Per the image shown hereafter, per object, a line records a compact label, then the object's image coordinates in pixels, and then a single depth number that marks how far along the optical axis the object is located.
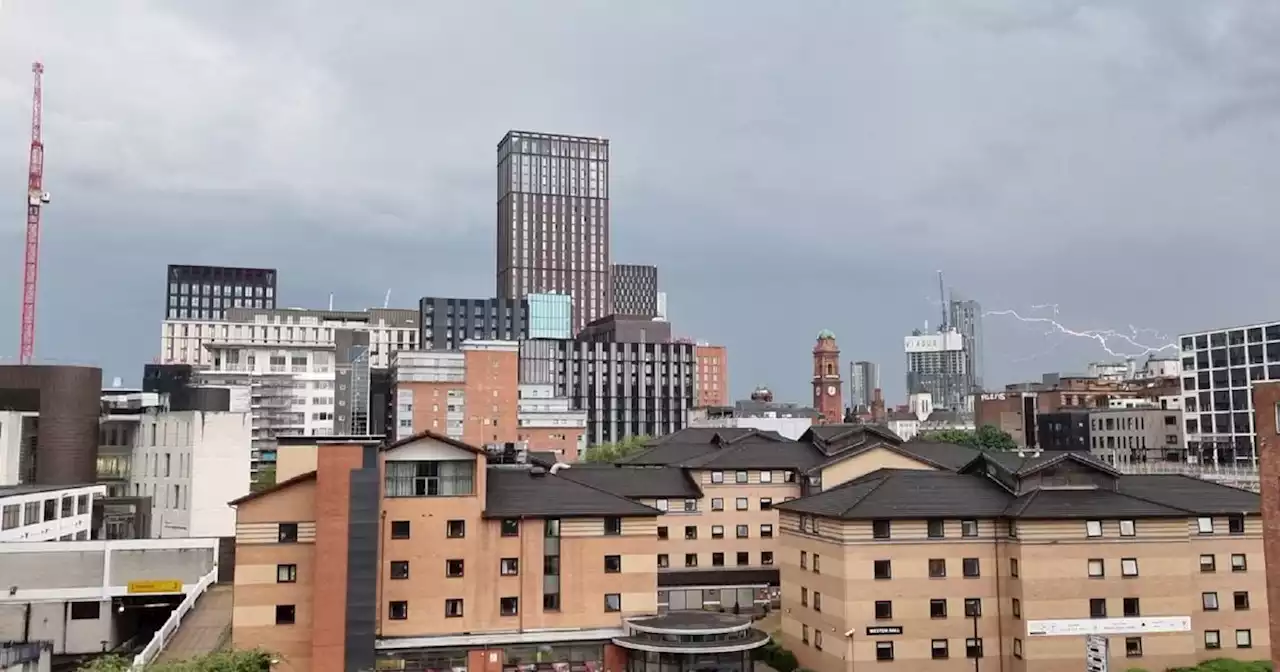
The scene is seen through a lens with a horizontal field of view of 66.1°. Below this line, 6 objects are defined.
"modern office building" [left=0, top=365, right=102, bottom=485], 91.88
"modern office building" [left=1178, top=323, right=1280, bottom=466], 146.25
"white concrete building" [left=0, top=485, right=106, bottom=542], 72.31
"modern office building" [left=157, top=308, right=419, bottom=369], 197.75
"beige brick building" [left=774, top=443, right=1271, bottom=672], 51.75
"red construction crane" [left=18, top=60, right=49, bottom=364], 148.38
